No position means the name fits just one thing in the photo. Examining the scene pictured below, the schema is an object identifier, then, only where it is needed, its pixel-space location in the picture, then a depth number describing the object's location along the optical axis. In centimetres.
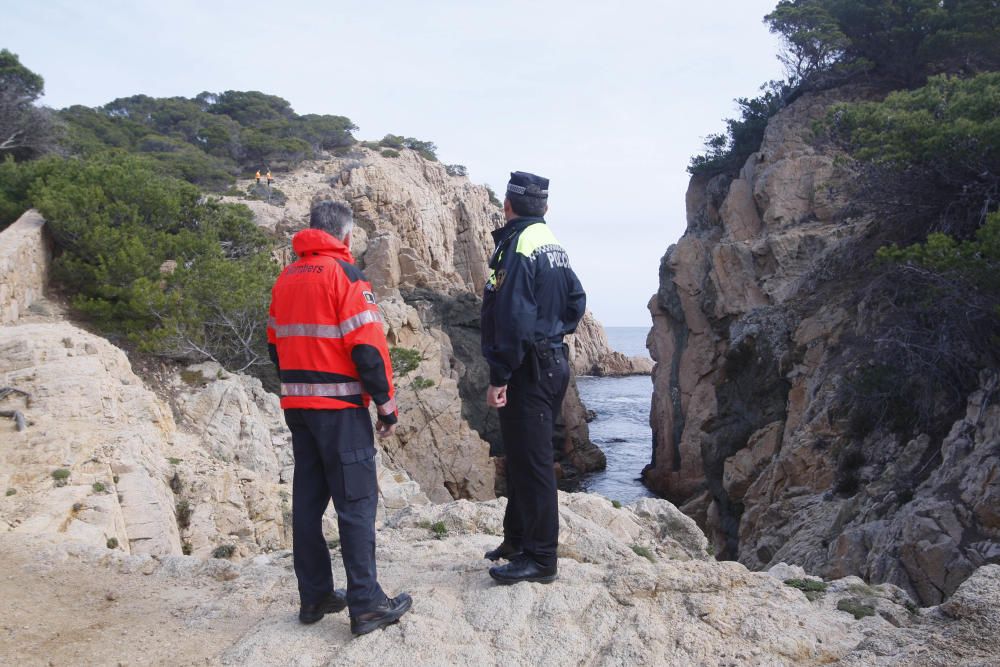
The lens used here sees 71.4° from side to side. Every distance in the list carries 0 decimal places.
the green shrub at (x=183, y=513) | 823
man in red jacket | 364
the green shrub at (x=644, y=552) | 590
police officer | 391
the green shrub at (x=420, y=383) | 2348
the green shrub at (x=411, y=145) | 5784
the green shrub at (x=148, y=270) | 1509
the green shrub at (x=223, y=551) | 663
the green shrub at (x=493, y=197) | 6144
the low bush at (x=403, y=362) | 2308
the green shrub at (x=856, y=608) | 419
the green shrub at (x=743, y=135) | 2842
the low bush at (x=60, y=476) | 690
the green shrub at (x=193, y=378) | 1423
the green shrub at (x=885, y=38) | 1989
